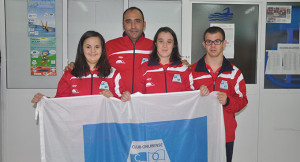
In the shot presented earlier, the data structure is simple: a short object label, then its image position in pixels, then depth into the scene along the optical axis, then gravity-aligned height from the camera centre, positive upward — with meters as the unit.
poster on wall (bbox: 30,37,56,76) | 3.57 +0.22
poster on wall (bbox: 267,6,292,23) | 3.69 +0.87
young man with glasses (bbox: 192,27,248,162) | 2.36 -0.07
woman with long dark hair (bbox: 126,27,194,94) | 2.32 +0.01
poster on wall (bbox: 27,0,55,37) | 3.54 +0.76
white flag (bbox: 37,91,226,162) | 2.09 -0.50
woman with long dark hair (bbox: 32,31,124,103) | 2.27 -0.02
